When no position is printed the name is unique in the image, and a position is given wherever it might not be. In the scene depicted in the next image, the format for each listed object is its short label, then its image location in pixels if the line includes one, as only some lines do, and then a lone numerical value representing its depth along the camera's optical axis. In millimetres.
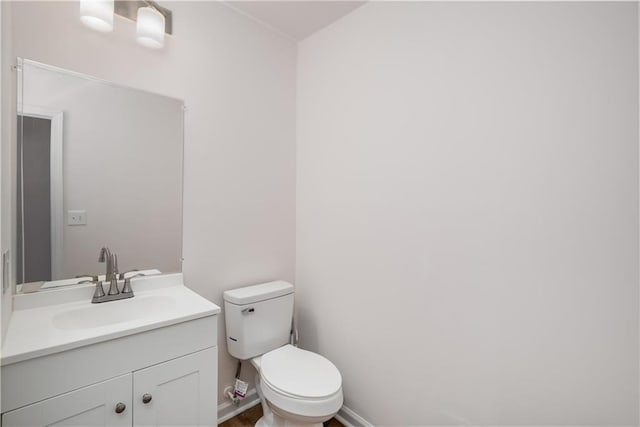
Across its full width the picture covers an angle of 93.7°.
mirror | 1223
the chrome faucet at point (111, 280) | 1354
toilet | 1354
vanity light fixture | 1279
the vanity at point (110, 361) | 905
